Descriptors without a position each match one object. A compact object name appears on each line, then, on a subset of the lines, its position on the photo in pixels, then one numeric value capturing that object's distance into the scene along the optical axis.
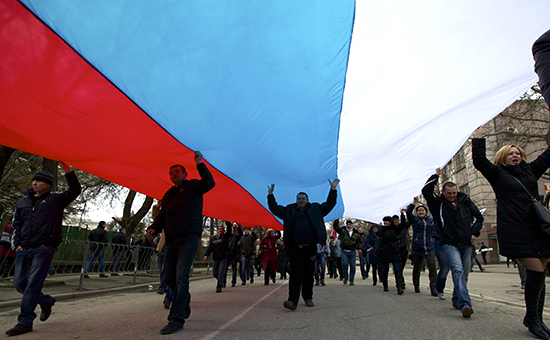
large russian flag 3.42
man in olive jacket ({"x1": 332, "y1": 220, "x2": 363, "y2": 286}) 10.74
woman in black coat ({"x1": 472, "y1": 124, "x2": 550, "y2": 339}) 3.41
